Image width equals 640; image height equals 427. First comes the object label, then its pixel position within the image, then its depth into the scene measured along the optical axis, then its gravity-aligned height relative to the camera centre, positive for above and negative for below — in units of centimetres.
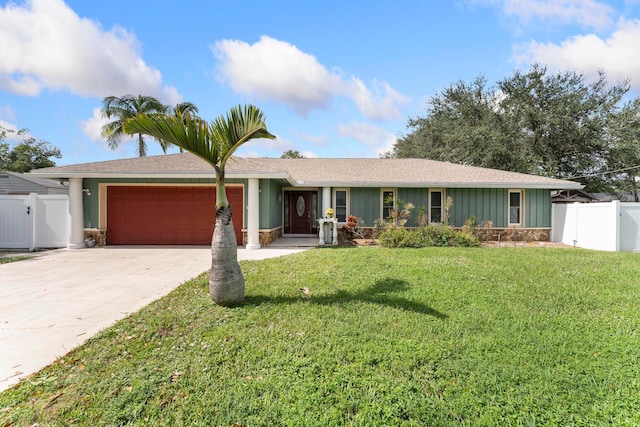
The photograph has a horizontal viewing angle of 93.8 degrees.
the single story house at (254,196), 1014 +44
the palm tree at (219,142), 398 +91
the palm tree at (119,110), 1972 +642
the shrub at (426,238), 952 -99
